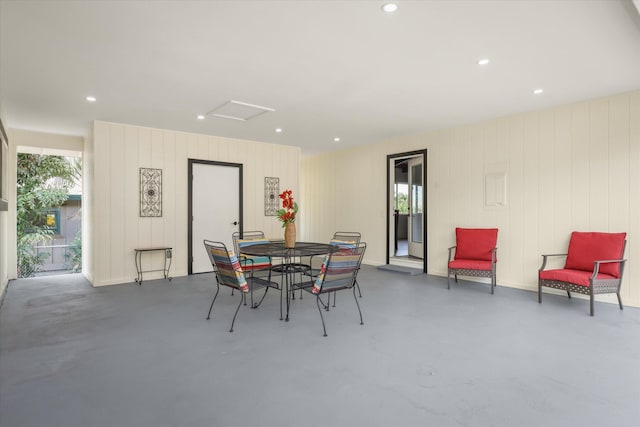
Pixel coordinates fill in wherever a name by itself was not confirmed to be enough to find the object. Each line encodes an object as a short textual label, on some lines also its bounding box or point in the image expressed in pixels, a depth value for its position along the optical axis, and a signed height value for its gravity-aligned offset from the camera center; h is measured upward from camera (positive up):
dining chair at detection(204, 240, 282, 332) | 3.53 -0.59
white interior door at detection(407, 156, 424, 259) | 7.70 +0.10
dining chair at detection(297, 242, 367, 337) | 3.45 -0.58
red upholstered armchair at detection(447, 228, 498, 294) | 5.26 -0.63
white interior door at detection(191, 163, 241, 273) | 6.75 +0.12
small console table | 5.99 -0.79
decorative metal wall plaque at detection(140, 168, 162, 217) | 6.18 +0.37
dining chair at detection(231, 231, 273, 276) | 4.79 -0.66
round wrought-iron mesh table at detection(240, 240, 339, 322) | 3.93 -0.42
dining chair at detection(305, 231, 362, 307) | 4.43 -0.42
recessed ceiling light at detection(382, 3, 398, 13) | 2.57 +1.47
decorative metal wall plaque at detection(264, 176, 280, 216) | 7.63 +0.41
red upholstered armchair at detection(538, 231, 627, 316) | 4.12 -0.67
